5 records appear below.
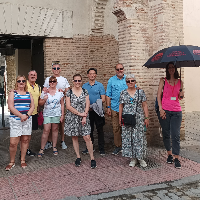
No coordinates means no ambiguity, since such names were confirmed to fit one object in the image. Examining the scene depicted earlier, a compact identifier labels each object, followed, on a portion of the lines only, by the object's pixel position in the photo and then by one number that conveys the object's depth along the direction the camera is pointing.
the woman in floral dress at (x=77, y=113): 4.78
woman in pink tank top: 4.74
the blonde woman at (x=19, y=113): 4.61
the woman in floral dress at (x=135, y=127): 4.75
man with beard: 5.50
